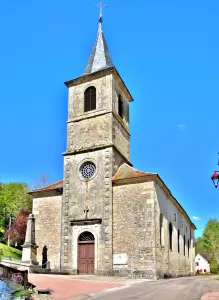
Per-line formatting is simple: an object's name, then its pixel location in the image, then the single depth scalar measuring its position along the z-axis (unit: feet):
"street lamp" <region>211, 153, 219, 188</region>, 31.35
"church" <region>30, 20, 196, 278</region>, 65.16
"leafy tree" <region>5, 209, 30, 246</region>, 129.18
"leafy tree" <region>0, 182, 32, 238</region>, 149.80
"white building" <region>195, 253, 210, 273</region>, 232.73
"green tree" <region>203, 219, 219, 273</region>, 153.81
